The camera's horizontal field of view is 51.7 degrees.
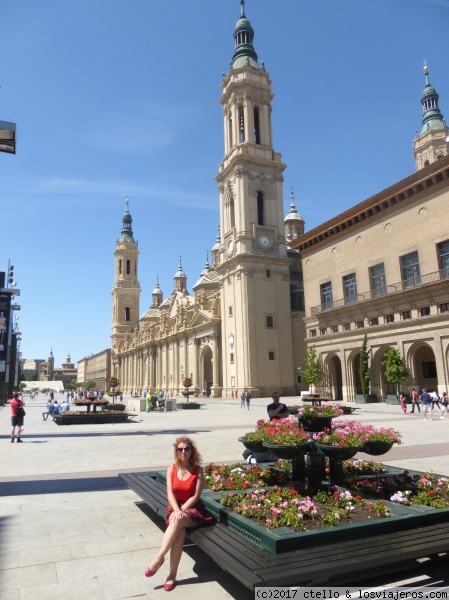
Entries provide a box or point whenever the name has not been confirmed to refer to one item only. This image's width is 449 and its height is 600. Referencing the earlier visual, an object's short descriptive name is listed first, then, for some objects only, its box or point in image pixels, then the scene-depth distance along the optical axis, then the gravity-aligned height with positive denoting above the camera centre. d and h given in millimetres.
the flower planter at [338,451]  6324 -1008
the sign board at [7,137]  7984 +4287
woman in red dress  5035 -1413
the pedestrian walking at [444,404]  29197 -1957
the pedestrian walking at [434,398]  26938 -1399
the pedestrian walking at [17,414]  16734 -929
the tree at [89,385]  118125 +125
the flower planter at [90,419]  24923 -1802
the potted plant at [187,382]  50494 +1
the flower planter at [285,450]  6375 -970
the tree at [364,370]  40125 +527
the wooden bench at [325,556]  4152 -1730
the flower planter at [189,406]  40250 -2062
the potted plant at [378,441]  6770 -945
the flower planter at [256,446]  7222 -1041
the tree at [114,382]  49262 +285
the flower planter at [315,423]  7293 -708
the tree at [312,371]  46906 +694
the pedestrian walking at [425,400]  24547 -1368
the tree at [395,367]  35625 +583
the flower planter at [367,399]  39500 -1935
